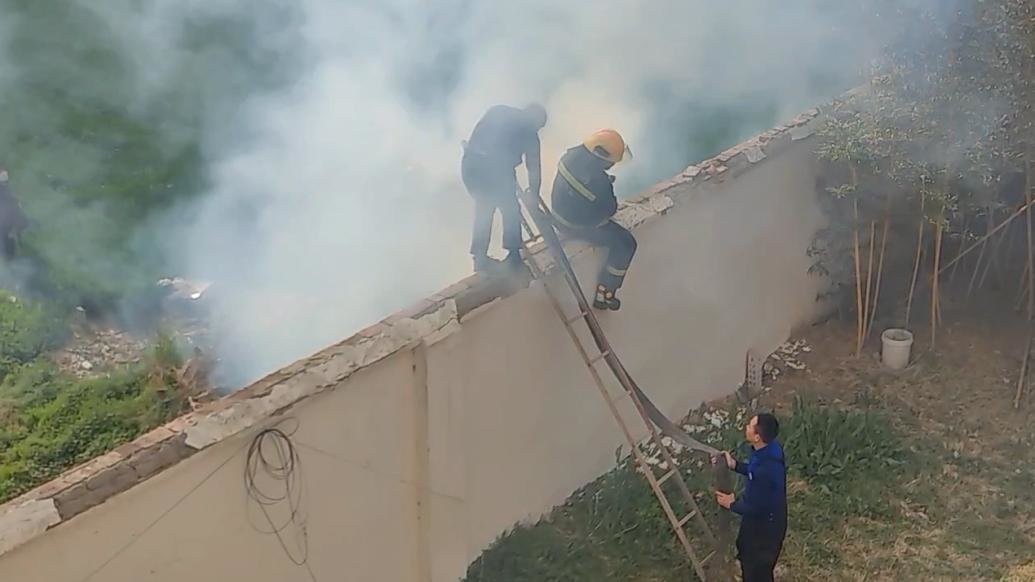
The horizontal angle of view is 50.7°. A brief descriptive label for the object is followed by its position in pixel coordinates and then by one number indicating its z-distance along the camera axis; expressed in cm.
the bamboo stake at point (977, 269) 958
